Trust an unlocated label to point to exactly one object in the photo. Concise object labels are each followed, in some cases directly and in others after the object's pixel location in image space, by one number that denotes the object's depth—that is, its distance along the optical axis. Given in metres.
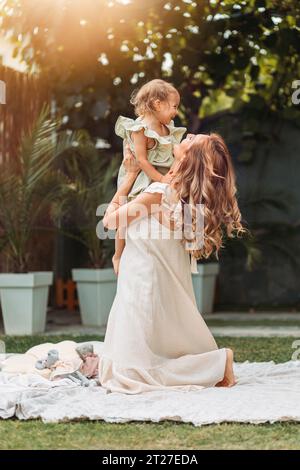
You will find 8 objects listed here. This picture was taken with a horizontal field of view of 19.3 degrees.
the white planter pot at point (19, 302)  6.86
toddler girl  4.57
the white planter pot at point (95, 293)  7.46
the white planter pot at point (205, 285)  8.29
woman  4.18
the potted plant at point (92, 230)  7.40
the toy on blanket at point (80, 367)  4.37
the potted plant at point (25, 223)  6.87
